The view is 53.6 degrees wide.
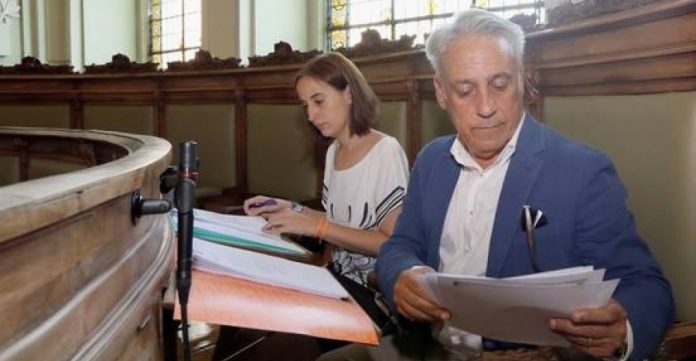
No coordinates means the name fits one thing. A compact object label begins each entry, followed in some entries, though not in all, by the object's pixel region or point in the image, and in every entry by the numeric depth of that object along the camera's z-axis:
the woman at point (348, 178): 1.97
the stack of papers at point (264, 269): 1.25
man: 1.32
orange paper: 1.05
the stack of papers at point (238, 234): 1.59
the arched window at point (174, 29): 8.16
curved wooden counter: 0.60
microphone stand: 1.01
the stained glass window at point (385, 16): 6.09
